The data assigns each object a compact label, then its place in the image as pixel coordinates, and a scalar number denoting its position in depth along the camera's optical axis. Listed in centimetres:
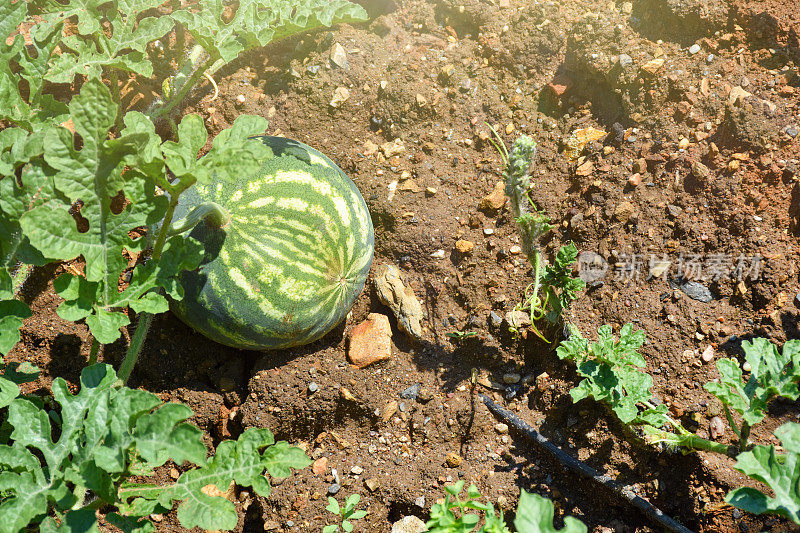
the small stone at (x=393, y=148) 343
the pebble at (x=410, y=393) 303
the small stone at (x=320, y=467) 291
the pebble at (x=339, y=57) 347
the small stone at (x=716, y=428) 269
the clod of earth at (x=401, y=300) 313
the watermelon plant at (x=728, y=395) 201
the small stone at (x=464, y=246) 324
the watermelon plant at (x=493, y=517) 183
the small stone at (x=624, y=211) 309
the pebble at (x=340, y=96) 344
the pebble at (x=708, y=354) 282
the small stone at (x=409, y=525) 277
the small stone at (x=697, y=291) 295
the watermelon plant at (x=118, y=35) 265
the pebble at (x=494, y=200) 332
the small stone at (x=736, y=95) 311
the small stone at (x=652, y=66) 321
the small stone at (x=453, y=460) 290
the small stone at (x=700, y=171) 303
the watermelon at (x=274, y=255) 262
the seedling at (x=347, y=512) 255
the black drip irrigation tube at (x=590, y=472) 258
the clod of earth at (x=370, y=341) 308
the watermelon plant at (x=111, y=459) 200
